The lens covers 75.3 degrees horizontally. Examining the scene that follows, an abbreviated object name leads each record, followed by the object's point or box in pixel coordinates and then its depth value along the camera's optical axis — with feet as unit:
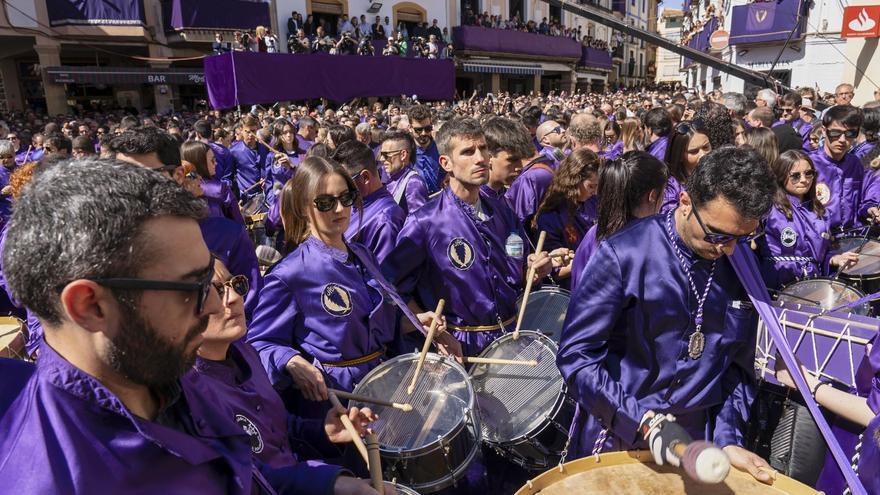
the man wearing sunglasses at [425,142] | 24.48
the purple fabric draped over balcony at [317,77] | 53.16
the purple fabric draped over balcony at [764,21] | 82.53
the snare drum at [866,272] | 14.35
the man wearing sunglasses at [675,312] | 7.16
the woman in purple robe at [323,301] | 9.26
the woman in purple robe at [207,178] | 17.24
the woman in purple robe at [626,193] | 11.13
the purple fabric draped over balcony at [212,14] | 73.20
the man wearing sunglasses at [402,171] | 17.47
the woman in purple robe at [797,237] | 14.24
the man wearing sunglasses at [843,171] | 18.33
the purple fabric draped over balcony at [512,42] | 106.83
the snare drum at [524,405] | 9.41
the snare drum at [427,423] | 8.04
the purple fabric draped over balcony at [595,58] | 144.05
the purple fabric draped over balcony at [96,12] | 69.77
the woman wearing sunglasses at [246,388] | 6.51
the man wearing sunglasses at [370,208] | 12.96
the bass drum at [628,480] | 6.58
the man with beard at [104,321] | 3.74
